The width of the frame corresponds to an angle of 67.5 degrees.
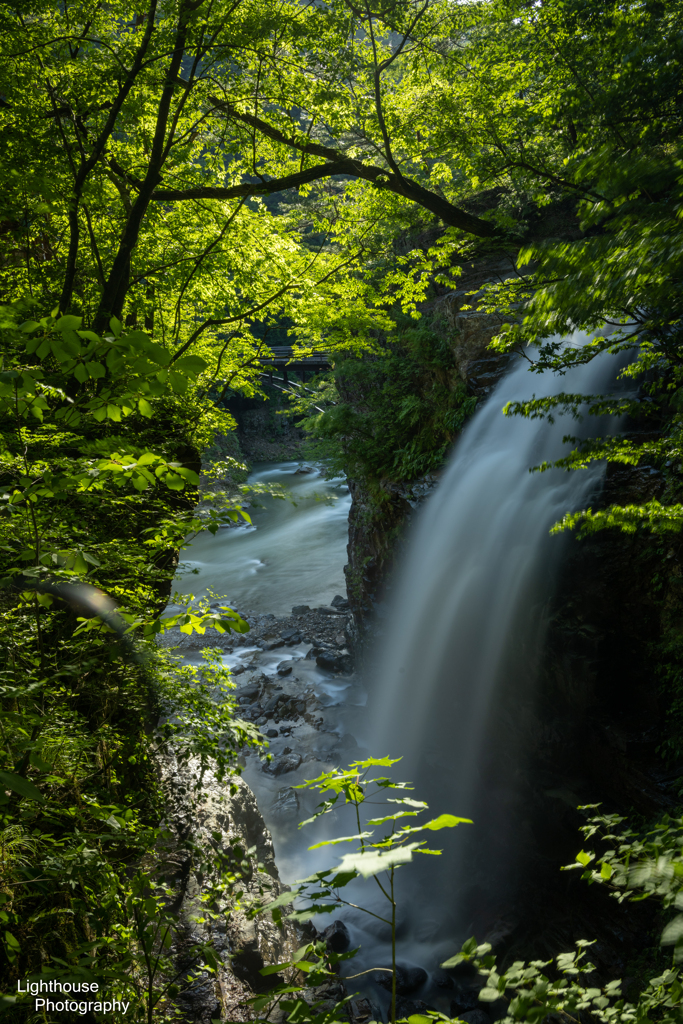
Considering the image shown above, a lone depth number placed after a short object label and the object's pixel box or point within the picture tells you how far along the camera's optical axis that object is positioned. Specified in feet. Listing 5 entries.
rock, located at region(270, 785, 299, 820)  26.71
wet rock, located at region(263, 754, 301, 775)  29.68
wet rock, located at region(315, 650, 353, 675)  40.24
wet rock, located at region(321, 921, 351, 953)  18.81
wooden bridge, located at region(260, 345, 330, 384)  93.18
